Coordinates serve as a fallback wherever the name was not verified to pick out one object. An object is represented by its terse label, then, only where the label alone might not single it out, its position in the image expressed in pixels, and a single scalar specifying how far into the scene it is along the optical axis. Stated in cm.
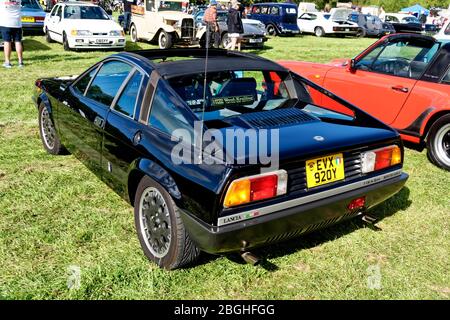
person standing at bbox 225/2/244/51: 1320
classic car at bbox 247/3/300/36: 2283
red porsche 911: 483
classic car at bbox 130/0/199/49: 1444
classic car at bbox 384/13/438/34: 3338
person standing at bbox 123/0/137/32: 1822
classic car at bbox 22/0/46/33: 1584
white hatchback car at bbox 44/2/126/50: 1249
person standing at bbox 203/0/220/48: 1289
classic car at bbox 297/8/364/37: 2453
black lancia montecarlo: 243
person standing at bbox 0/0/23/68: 899
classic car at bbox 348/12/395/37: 2553
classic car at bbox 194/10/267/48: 1481
